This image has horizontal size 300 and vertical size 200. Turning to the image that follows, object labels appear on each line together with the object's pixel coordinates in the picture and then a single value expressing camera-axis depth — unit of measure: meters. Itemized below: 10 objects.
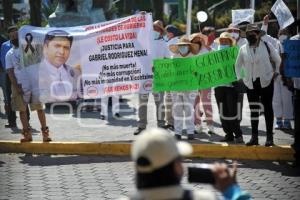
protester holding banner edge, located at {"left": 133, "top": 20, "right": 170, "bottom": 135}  11.63
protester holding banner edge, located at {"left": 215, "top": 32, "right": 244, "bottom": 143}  10.52
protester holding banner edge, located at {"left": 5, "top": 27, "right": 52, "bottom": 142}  10.78
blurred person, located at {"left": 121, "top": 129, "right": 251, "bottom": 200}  3.06
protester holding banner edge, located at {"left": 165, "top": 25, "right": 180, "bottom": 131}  11.97
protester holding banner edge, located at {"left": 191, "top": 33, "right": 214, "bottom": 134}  11.34
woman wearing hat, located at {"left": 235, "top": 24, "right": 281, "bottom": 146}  9.30
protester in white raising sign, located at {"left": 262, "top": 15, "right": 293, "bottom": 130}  11.84
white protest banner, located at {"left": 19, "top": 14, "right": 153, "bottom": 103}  10.91
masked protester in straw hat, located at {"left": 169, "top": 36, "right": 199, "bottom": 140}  10.75
